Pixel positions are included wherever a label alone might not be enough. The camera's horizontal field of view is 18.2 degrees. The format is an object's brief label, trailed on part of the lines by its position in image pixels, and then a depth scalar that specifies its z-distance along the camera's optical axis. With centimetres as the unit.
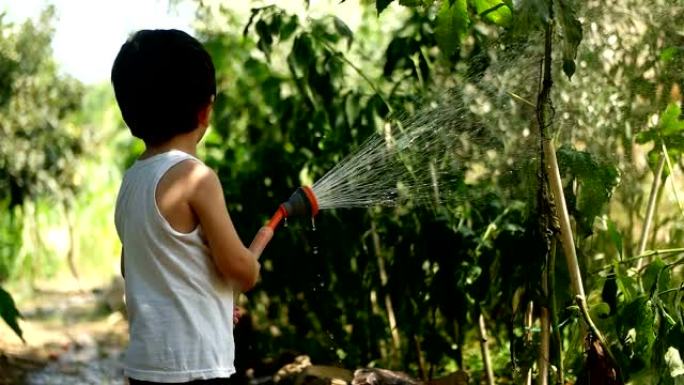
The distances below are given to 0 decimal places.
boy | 335
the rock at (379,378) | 421
